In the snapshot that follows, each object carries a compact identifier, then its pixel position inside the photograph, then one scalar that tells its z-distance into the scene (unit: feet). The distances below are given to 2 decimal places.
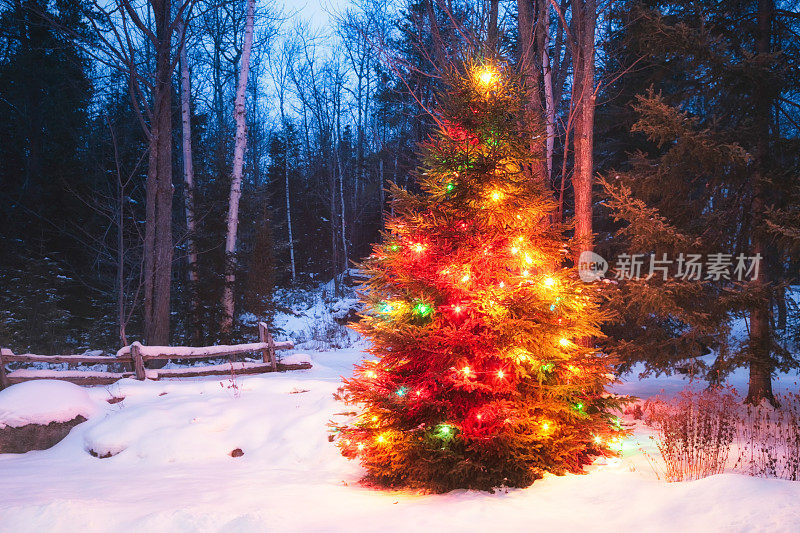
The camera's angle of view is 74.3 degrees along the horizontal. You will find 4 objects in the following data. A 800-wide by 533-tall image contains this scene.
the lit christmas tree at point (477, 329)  17.28
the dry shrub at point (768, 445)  18.28
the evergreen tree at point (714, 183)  27.91
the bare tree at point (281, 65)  104.27
